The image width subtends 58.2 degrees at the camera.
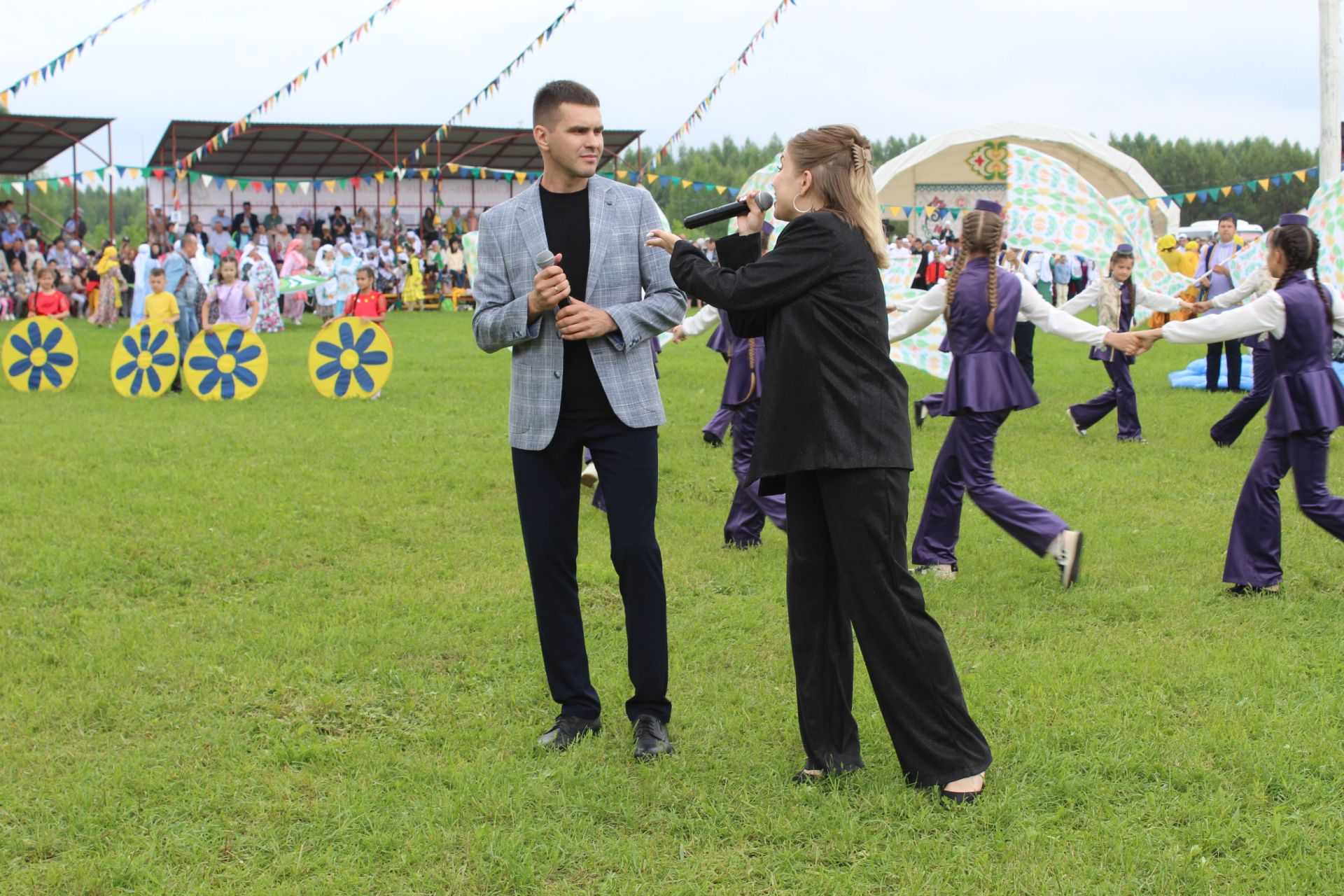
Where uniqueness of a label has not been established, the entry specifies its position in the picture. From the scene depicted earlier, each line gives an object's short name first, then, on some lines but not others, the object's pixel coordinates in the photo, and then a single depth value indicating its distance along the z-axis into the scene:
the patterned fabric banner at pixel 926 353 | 11.39
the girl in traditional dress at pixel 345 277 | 23.41
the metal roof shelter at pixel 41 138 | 27.39
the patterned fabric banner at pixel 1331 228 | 11.37
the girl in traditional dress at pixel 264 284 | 21.03
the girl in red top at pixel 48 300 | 17.48
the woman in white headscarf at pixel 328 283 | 23.70
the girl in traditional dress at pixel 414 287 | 27.78
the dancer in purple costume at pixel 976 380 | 5.92
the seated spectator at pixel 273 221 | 30.71
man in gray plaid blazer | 3.66
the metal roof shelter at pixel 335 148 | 30.28
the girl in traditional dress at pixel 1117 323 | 10.09
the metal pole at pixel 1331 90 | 13.37
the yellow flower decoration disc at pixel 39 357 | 12.56
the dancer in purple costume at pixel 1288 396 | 5.32
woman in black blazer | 3.26
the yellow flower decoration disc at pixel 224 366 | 12.19
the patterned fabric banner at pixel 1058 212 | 12.55
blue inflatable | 13.41
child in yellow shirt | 13.16
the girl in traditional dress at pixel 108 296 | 22.48
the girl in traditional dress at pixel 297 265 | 23.73
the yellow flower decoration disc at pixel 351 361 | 12.25
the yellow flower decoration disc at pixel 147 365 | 12.41
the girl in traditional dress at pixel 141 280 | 19.69
